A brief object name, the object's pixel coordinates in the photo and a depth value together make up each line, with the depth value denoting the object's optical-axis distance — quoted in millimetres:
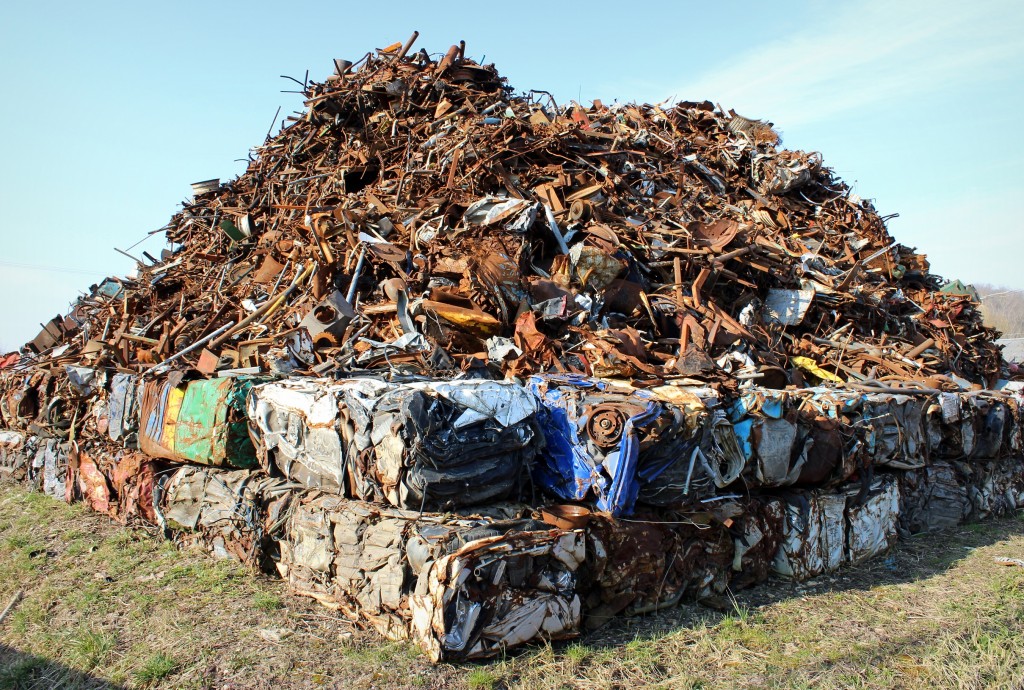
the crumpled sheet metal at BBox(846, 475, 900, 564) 4672
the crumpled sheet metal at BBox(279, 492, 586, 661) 3084
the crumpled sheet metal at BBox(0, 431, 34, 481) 7156
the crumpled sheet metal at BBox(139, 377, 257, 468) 4504
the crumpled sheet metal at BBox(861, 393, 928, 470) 4793
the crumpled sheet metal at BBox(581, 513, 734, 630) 3547
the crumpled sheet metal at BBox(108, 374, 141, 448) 5430
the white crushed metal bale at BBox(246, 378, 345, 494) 3818
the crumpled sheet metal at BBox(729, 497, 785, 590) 4121
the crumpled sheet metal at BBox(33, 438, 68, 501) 6496
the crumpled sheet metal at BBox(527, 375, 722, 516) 3500
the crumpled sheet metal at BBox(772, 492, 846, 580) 4332
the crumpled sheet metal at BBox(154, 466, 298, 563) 4254
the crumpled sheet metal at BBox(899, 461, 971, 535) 5434
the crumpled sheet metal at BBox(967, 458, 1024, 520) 6023
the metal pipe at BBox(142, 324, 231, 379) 5426
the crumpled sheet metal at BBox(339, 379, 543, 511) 3387
